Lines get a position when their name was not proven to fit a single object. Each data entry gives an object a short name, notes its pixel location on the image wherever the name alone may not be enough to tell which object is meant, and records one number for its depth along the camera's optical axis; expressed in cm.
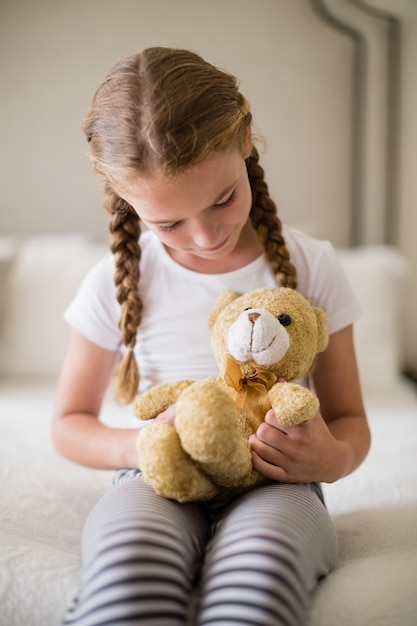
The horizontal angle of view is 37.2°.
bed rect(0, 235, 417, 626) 68
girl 59
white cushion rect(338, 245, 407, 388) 165
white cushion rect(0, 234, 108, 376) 170
